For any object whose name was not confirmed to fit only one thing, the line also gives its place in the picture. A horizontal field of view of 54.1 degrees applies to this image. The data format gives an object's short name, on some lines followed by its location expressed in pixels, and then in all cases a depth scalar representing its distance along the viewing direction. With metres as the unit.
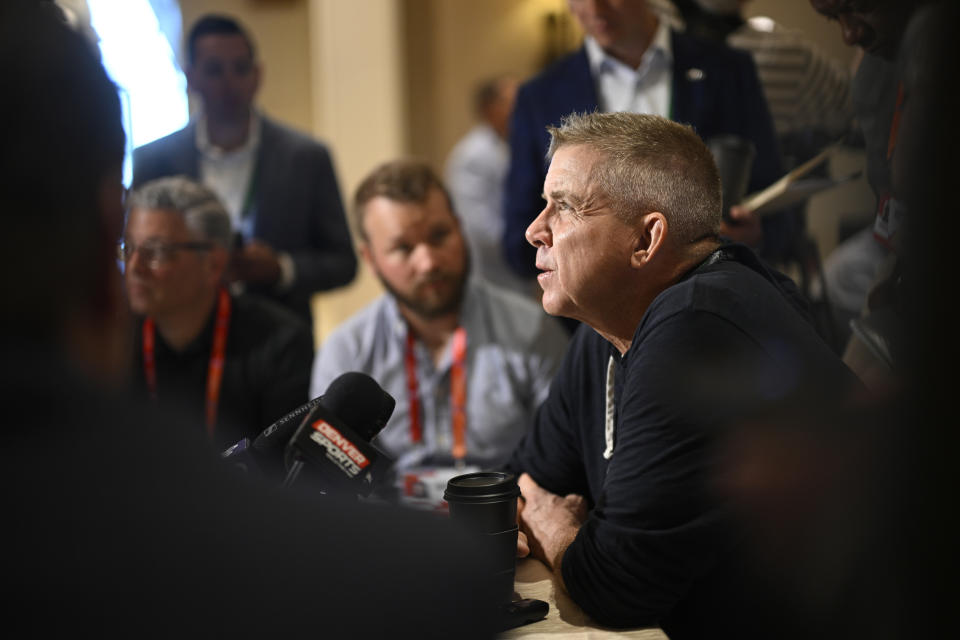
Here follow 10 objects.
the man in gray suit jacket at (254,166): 3.34
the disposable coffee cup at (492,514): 1.36
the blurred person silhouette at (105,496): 0.72
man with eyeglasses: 2.64
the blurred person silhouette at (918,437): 0.78
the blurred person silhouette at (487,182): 5.00
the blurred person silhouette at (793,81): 2.01
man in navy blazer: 2.25
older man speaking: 1.27
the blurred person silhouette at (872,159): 1.53
